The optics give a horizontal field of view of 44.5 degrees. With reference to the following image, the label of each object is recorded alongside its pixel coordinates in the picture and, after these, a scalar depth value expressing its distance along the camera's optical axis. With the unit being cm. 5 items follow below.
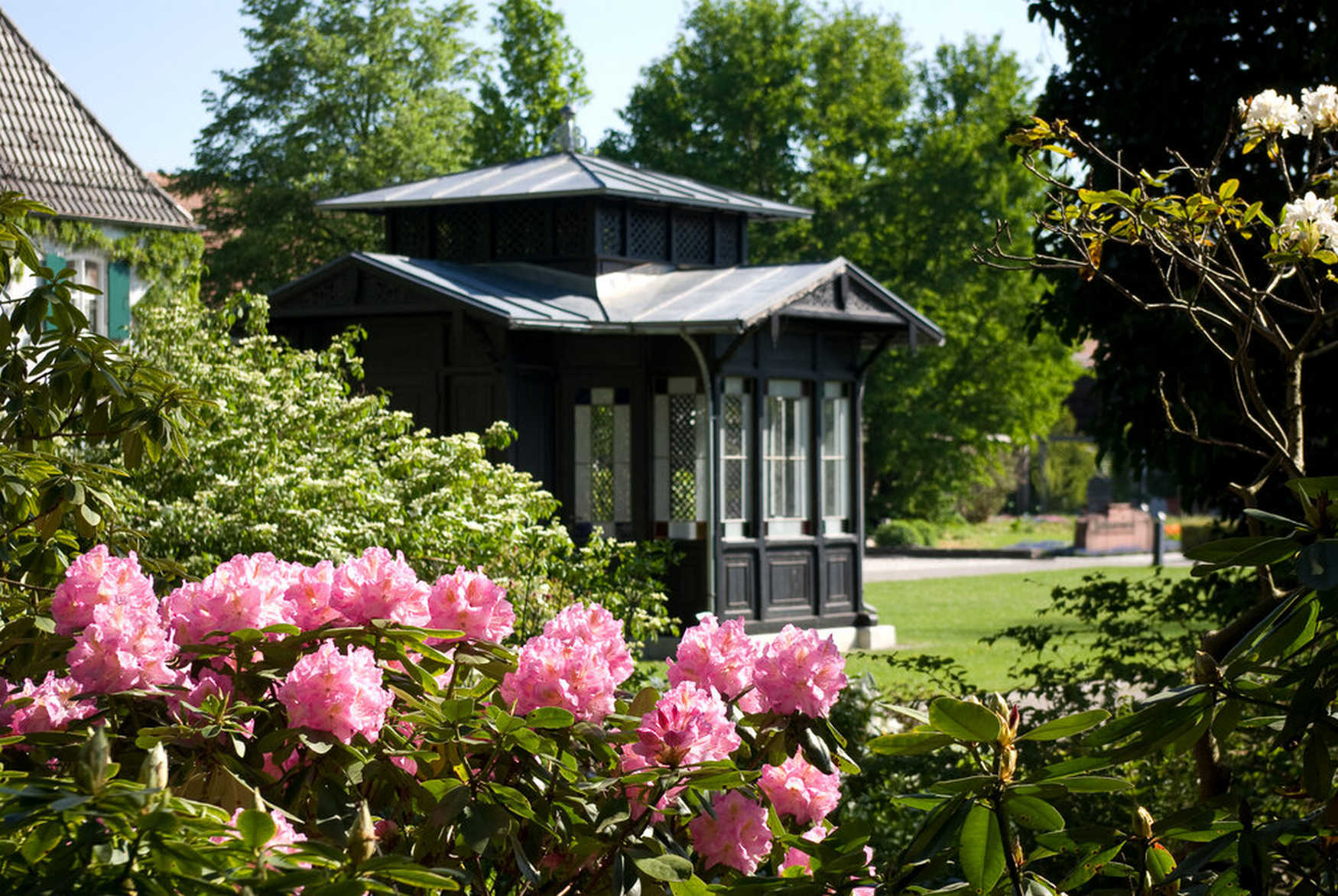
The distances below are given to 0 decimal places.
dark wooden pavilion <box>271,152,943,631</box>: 1695
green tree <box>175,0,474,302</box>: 3325
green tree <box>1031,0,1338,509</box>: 944
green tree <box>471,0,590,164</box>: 3550
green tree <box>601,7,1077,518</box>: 3941
